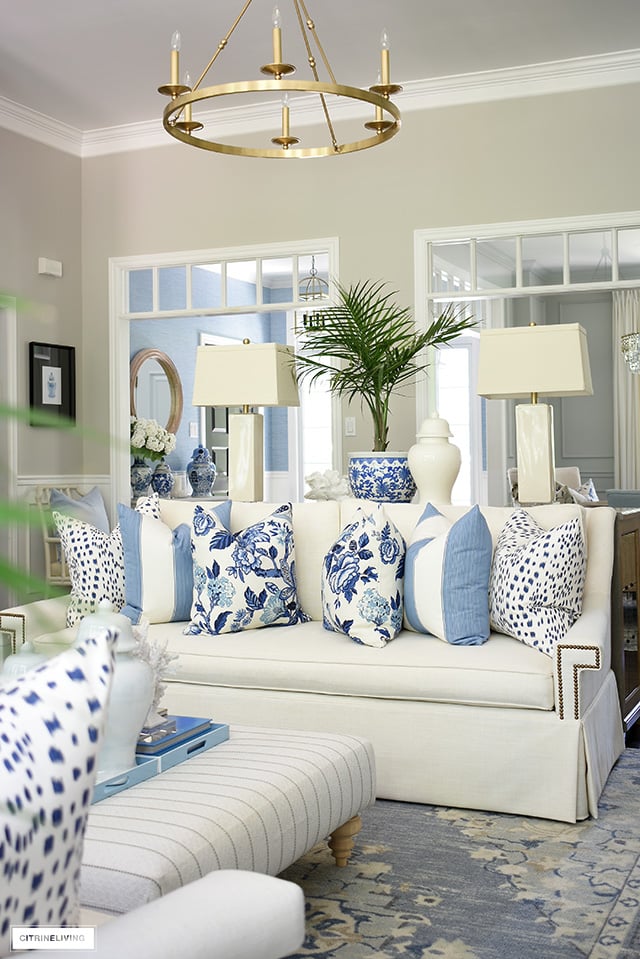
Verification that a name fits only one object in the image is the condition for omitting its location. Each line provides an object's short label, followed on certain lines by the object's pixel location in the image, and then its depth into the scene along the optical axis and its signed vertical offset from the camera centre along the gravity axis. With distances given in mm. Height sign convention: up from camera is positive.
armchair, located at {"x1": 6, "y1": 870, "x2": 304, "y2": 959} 863 -396
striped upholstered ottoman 1714 -646
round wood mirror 7707 +770
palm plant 4117 +511
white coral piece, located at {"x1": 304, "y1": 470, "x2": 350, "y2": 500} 4352 -52
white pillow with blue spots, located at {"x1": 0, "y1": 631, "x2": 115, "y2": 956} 787 -233
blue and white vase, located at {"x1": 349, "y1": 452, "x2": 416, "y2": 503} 4004 -12
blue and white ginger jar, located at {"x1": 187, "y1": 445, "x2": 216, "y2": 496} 7516 +34
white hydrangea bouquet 6820 +261
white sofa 2830 -678
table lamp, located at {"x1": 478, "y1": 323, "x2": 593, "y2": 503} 3746 +348
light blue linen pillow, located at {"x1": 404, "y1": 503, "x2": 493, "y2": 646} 3150 -339
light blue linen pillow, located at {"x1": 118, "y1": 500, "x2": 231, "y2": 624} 3623 -332
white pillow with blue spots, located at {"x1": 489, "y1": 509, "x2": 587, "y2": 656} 3080 -351
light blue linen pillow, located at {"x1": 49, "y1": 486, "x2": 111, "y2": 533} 5802 -166
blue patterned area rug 2096 -963
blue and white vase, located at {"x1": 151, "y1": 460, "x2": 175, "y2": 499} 7070 -27
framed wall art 6094 +603
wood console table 3545 -509
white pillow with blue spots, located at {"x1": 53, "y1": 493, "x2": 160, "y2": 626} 3658 -317
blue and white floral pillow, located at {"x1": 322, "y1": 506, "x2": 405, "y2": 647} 3236 -351
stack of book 2250 -591
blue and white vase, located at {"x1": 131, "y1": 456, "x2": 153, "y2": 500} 6863 -3
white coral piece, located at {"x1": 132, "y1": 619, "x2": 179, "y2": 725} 2257 -407
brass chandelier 3039 +1195
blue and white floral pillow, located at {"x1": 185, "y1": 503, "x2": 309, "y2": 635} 3449 -346
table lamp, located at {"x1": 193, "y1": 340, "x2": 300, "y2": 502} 4172 +356
